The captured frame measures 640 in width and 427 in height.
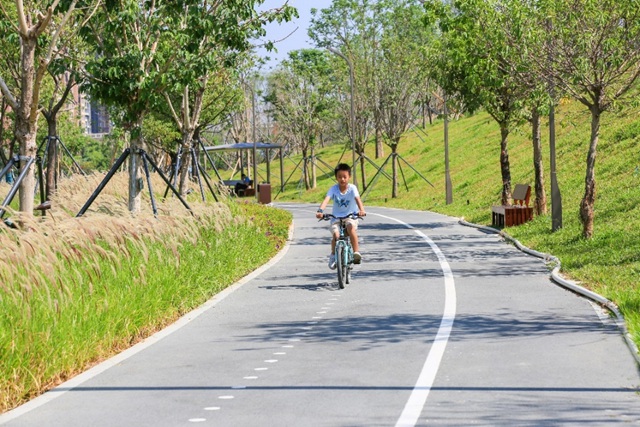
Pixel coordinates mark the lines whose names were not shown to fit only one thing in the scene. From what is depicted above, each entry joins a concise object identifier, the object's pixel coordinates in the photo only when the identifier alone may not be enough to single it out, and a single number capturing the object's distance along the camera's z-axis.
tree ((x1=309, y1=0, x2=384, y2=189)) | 68.12
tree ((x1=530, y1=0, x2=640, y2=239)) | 22.75
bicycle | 17.50
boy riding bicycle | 18.00
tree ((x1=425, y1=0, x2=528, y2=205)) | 25.17
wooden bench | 33.25
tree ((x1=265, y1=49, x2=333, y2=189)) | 82.75
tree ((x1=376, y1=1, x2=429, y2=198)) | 65.75
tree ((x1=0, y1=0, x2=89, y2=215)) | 14.88
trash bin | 62.11
